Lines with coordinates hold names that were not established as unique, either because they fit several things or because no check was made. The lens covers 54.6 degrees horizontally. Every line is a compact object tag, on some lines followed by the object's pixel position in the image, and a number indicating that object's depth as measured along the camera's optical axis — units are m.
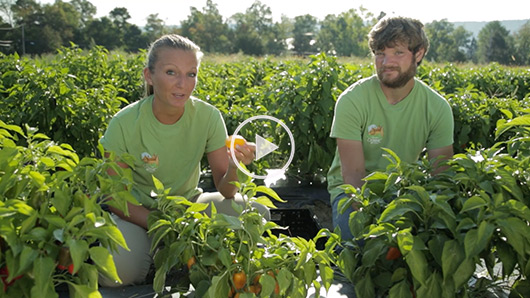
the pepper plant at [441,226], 1.45
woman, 2.27
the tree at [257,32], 54.56
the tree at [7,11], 44.67
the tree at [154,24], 56.80
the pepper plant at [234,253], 1.45
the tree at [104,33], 45.50
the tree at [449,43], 59.44
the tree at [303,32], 62.78
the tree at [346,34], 54.25
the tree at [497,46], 55.53
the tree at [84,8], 52.21
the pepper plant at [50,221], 1.13
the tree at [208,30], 53.72
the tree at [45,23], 43.72
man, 2.42
